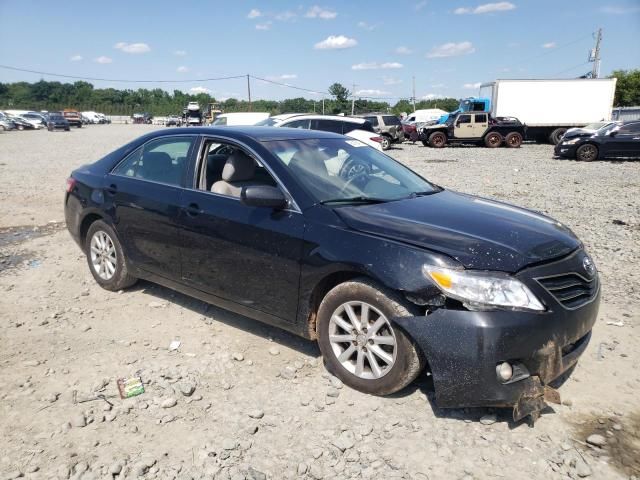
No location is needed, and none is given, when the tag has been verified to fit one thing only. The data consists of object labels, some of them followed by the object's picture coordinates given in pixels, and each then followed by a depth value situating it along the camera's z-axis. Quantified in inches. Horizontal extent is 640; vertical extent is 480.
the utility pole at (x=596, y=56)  2190.0
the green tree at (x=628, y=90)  1865.5
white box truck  1105.4
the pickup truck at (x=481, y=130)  1018.7
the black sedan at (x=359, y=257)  107.1
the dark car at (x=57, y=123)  1686.8
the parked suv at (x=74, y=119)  2082.9
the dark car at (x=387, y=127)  1013.8
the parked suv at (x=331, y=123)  601.1
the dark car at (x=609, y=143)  697.0
